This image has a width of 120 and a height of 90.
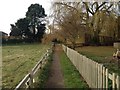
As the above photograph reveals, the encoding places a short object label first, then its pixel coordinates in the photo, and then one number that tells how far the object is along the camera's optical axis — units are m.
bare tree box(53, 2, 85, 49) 22.16
